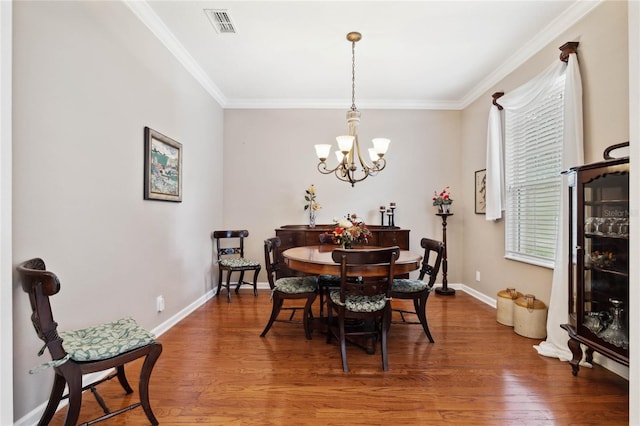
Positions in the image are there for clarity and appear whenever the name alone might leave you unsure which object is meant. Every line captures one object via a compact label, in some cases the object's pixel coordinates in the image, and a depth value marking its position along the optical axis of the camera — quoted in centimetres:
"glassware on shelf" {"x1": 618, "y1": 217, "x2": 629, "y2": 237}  193
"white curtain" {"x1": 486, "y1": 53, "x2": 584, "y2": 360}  246
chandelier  281
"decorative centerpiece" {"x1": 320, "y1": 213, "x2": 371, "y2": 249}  287
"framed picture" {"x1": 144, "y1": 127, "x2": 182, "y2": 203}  268
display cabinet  195
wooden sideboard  422
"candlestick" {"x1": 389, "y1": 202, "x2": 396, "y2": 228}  453
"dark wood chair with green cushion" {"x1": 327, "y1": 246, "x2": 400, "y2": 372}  224
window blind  290
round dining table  235
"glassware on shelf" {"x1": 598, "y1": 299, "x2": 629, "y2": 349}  192
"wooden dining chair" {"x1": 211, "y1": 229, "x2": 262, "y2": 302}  405
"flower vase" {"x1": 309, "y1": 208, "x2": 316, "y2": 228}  456
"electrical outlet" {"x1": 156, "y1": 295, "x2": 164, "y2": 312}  288
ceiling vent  259
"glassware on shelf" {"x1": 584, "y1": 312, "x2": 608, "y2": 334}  207
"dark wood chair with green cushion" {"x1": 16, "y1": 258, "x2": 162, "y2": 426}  140
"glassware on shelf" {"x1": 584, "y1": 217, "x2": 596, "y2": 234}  213
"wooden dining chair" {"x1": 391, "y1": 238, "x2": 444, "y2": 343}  274
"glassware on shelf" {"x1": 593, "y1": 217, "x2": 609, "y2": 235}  207
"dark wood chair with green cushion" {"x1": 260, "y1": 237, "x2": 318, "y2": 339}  278
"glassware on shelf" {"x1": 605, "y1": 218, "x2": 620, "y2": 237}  199
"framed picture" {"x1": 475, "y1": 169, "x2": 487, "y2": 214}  402
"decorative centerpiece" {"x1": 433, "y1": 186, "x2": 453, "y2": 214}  442
